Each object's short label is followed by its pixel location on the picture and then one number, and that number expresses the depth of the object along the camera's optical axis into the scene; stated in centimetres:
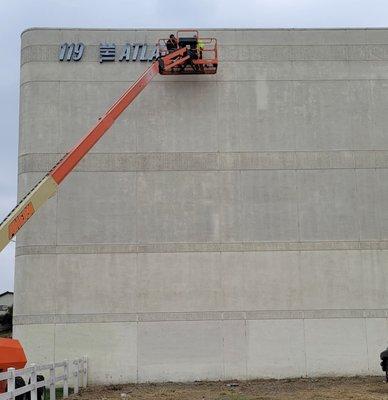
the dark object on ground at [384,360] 2216
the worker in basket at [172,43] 2547
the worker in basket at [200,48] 2544
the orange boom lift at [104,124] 1521
